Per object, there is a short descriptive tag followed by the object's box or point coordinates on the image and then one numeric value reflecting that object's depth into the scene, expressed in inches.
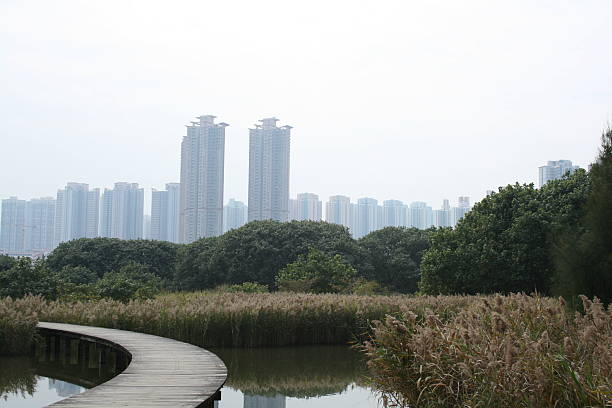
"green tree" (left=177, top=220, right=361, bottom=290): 1182.9
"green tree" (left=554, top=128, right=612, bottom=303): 305.1
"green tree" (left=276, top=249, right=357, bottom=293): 886.3
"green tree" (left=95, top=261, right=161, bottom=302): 686.1
